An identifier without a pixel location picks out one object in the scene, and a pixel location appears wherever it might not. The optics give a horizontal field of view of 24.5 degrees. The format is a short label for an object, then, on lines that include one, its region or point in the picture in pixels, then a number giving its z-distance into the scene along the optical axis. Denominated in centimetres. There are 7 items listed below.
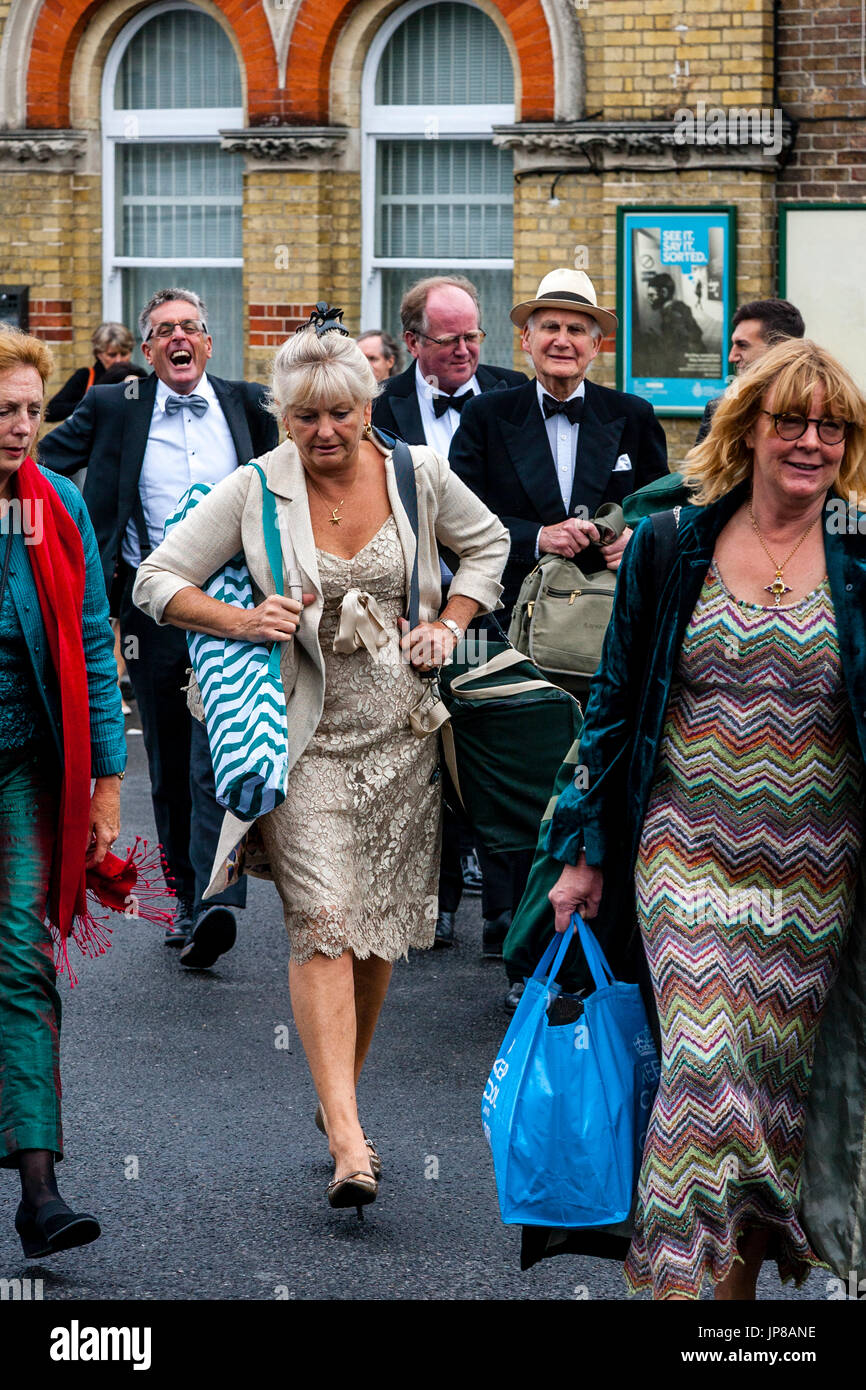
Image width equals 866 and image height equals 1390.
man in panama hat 652
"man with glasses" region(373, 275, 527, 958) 745
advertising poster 1288
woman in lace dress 477
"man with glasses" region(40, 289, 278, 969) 736
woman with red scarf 443
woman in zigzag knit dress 374
